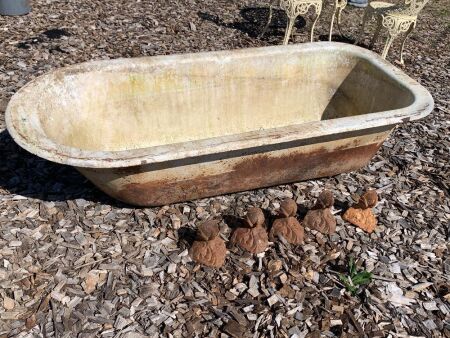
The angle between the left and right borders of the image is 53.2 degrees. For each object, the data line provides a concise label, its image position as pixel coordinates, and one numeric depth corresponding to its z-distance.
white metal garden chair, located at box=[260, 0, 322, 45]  4.44
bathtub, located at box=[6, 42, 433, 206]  2.37
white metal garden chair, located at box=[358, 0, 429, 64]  4.50
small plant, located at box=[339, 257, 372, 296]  2.45
